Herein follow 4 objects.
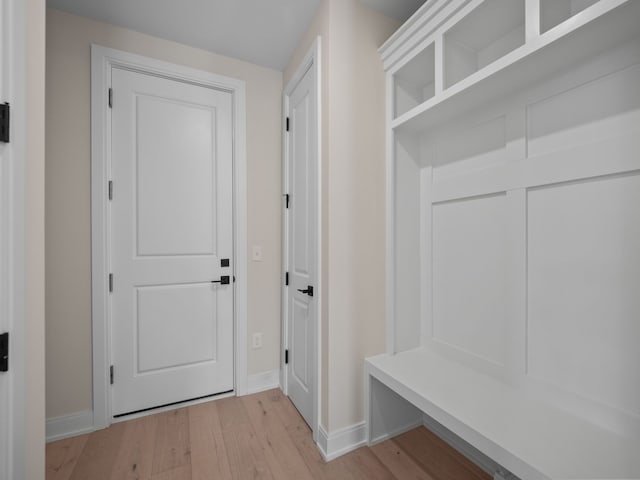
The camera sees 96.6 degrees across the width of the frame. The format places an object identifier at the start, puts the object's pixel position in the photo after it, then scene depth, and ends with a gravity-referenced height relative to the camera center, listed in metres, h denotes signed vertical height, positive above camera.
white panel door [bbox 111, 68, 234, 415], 1.89 -0.02
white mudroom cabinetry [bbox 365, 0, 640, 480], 0.99 +0.01
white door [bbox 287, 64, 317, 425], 1.79 -0.04
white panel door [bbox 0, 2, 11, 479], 0.72 -0.05
